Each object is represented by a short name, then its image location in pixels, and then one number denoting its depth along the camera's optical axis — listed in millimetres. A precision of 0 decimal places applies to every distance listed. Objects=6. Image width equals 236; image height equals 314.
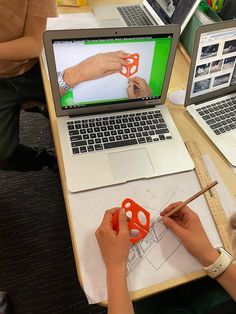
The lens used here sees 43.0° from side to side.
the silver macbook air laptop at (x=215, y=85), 897
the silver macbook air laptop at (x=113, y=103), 824
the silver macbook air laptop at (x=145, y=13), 1198
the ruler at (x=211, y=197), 765
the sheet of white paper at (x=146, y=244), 682
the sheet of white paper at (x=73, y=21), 1312
